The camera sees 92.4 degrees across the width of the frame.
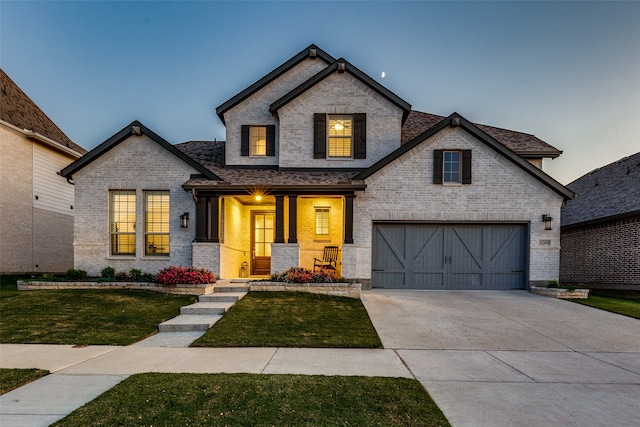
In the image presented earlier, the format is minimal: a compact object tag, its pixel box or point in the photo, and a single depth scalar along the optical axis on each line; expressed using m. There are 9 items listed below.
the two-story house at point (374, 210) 10.52
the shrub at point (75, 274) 10.17
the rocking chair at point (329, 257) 12.07
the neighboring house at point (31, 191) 12.81
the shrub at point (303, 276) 9.57
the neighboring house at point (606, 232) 11.75
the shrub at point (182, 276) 9.27
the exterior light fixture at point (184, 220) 10.57
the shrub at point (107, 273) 10.37
